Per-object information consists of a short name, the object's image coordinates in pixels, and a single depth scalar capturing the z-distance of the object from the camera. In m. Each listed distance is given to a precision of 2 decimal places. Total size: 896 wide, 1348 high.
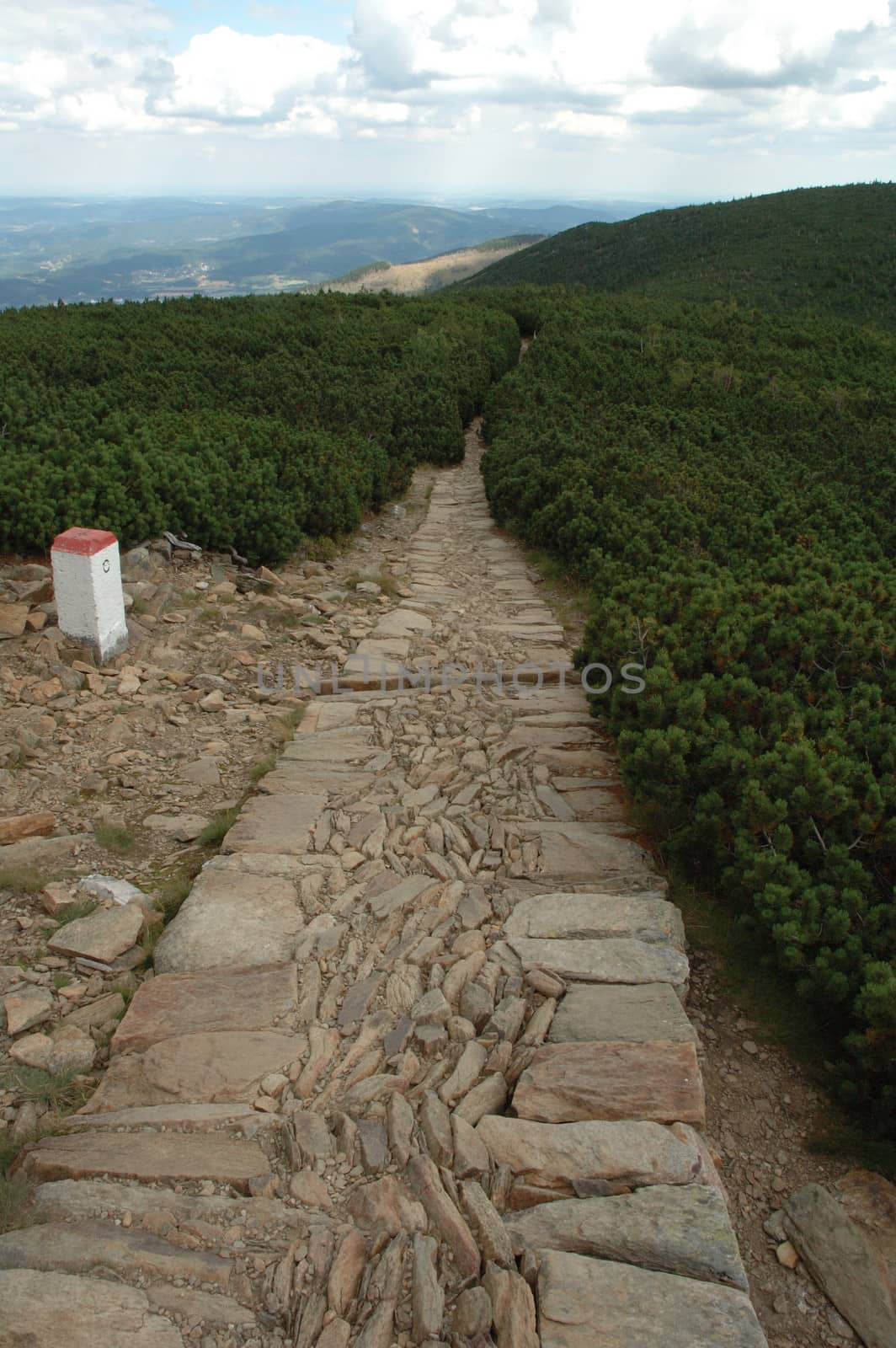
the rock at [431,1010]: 3.47
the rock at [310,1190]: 2.74
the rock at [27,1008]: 3.51
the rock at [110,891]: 4.31
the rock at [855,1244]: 2.75
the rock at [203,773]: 5.47
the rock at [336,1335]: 2.34
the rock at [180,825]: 4.92
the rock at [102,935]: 3.92
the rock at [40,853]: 4.48
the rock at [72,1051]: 3.34
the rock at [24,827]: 4.66
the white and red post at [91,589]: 6.14
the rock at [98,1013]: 3.59
